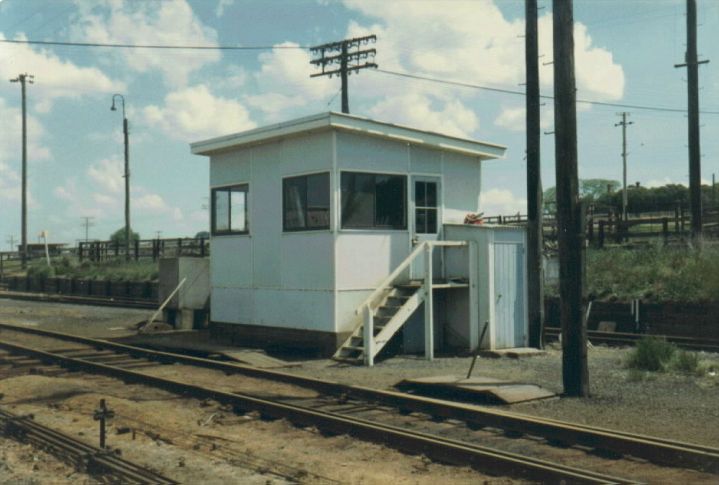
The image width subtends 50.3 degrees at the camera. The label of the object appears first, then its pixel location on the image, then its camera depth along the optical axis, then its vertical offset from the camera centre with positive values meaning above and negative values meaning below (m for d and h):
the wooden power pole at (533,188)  16.17 +1.65
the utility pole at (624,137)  66.31 +11.81
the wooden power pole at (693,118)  24.44 +5.03
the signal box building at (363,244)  15.02 +0.49
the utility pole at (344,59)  36.12 +10.12
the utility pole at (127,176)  45.72 +5.70
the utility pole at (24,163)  52.64 +7.55
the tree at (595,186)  92.94 +10.10
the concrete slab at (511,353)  15.09 -1.73
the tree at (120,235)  75.83 +3.62
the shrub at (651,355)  12.70 -1.52
